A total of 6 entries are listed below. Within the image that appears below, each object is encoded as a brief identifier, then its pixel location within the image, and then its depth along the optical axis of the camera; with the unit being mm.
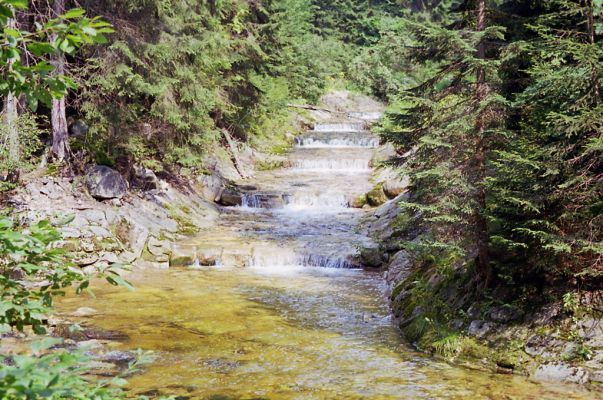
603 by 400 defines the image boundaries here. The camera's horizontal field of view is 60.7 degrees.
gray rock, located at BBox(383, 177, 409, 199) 18766
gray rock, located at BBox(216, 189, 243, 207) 19188
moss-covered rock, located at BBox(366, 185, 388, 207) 18641
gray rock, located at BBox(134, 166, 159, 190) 16094
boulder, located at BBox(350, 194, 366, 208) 18942
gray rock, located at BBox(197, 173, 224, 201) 19281
